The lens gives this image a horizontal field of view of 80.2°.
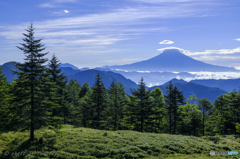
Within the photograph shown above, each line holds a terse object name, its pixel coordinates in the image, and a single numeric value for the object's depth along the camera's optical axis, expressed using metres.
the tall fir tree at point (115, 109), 37.57
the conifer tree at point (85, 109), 38.47
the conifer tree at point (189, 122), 37.81
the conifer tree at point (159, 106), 40.34
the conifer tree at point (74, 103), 39.00
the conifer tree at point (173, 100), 36.72
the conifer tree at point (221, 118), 39.31
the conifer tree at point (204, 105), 40.39
